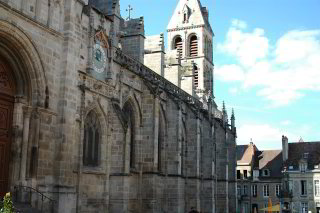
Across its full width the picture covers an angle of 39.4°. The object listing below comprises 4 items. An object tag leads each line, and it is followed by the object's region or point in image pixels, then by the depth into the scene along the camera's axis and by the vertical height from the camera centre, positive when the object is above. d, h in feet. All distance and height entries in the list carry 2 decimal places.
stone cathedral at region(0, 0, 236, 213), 47.83 +7.62
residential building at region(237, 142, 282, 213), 184.03 -1.86
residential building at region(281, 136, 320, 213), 166.09 -2.25
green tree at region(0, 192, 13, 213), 28.25 -2.30
